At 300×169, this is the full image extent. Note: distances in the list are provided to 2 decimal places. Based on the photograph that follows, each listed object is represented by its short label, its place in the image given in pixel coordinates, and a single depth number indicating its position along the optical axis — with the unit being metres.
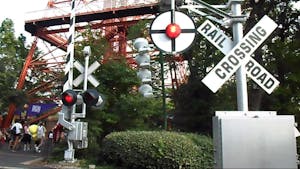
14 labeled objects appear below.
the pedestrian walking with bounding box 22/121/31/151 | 19.56
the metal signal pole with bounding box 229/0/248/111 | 4.09
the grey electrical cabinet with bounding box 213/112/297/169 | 3.46
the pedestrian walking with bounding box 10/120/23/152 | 19.52
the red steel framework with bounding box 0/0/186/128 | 27.44
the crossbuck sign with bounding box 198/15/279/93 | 4.00
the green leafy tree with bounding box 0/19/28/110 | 26.42
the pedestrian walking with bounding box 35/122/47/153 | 18.93
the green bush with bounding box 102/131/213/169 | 11.10
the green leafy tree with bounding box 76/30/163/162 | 15.23
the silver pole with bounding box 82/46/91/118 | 10.58
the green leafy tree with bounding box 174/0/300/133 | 16.59
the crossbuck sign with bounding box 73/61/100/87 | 10.93
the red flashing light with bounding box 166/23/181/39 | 4.59
